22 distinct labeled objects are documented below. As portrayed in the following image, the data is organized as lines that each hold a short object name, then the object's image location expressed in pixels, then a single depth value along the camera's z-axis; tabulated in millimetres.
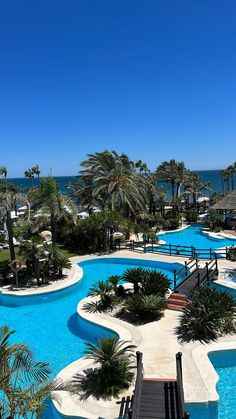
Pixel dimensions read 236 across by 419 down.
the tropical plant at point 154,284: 16078
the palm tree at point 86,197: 31955
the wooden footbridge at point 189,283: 15921
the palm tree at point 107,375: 9578
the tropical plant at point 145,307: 14516
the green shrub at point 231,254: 23484
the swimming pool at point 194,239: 31719
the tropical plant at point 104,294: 15898
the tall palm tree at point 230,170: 61872
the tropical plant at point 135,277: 16719
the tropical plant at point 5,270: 20703
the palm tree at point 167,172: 52188
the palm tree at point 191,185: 51812
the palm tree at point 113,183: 29859
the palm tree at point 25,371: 6840
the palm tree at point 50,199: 23453
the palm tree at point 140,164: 57062
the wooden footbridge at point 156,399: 7953
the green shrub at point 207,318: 12719
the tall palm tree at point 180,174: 51094
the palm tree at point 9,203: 18781
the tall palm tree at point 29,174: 63738
